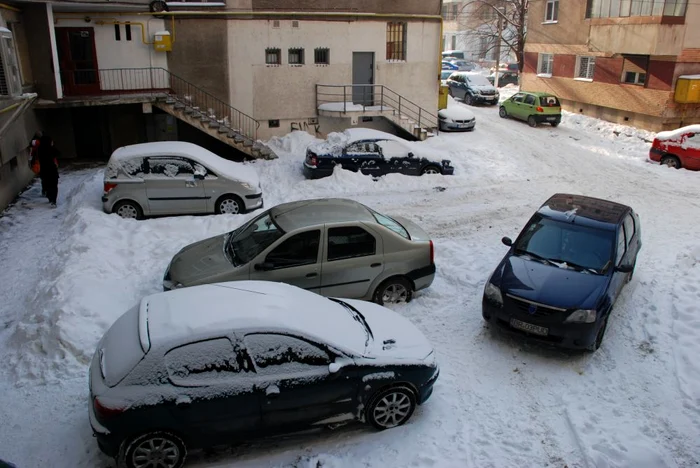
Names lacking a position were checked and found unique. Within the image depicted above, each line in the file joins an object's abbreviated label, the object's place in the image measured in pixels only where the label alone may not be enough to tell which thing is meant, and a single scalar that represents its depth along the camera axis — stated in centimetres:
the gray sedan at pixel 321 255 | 820
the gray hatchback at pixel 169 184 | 1248
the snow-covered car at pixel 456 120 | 2338
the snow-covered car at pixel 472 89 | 3086
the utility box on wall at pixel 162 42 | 1867
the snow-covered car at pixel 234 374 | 534
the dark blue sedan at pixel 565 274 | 759
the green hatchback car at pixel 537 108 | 2520
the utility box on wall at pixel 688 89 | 2184
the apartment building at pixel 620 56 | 2189
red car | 1788
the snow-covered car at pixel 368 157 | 1588
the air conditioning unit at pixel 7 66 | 1220
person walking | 1364
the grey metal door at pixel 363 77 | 2200
